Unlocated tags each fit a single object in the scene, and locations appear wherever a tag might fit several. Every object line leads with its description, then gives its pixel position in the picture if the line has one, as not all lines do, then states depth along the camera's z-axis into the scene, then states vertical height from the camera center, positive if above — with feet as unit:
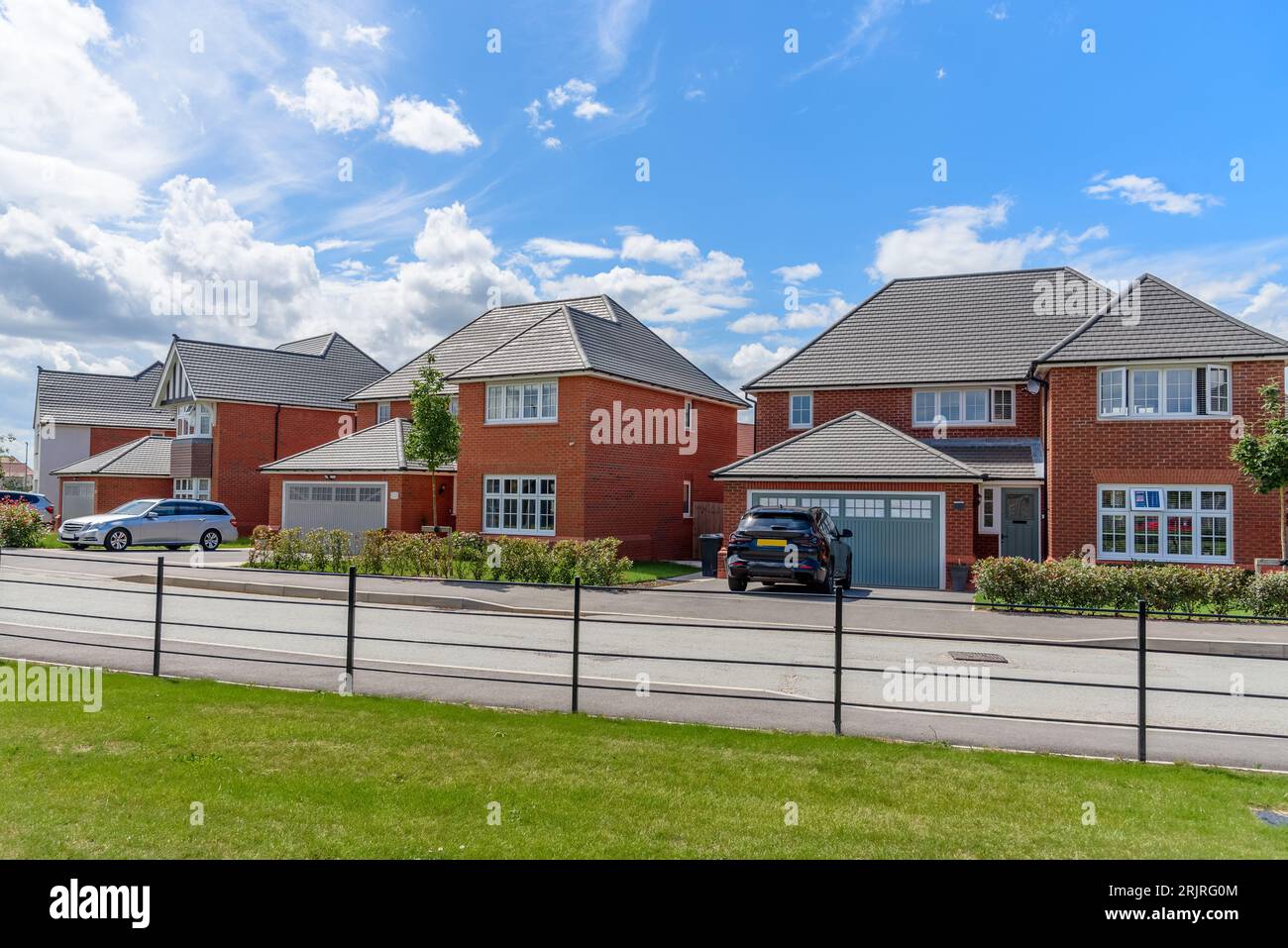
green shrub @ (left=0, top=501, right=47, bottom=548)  102.42 -1.99
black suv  62.95 -2.45
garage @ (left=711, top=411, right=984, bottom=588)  72.84 +1.91
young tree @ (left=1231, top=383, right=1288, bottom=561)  63.16 +5.01
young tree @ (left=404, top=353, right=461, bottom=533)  87.97 +8.76
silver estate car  99.35 -2.03
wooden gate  108.37 -0.39
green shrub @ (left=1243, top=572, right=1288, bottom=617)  51.88 -4.37
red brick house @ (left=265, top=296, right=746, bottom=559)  90.58 +7.40
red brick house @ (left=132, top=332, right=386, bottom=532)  130.72 +15.00
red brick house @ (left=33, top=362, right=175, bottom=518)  178.70 +17.71
